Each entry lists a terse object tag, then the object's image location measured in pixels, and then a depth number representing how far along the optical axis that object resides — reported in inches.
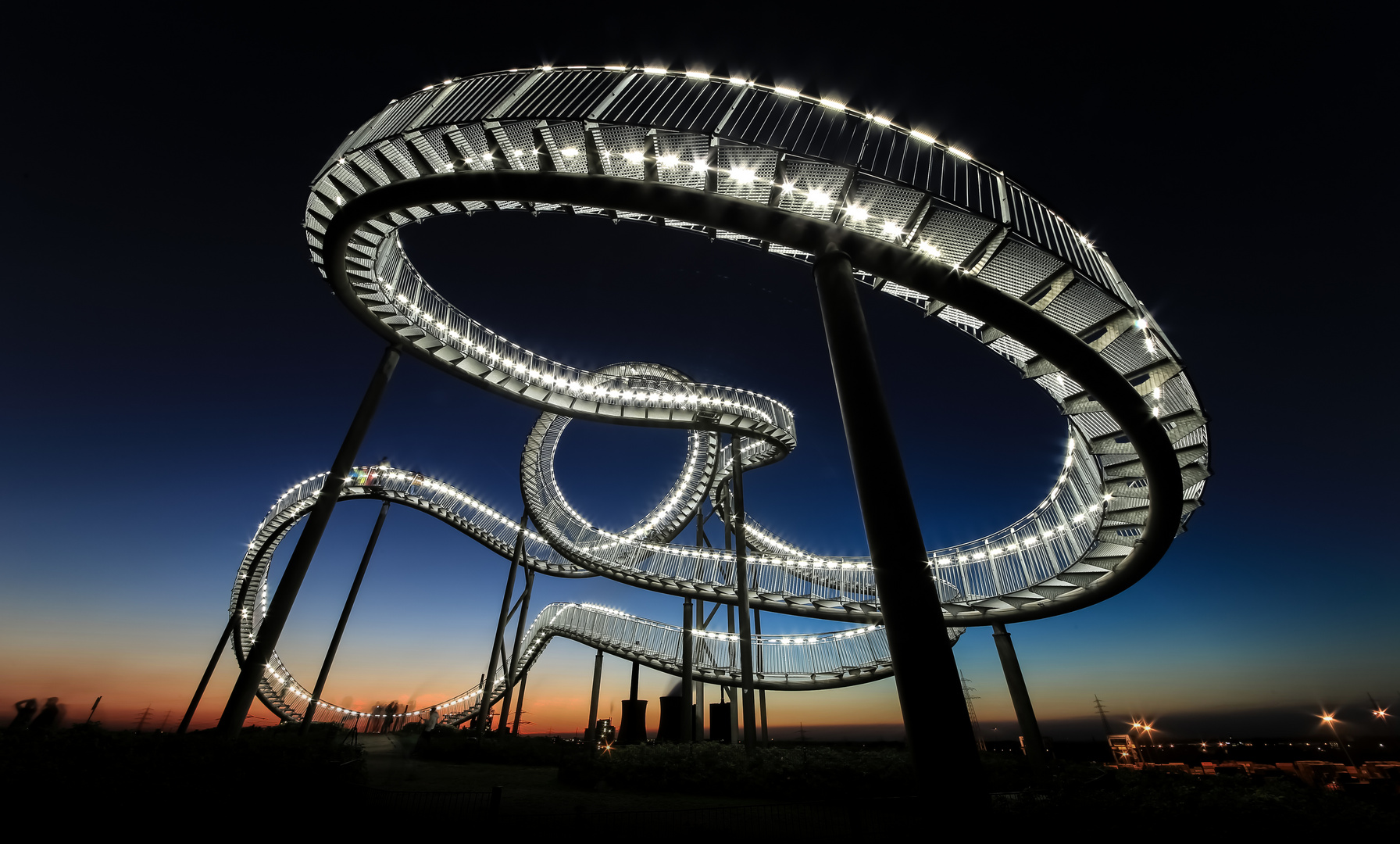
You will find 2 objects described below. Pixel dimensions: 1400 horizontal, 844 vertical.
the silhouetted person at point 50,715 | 425.4
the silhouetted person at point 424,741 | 720.3
